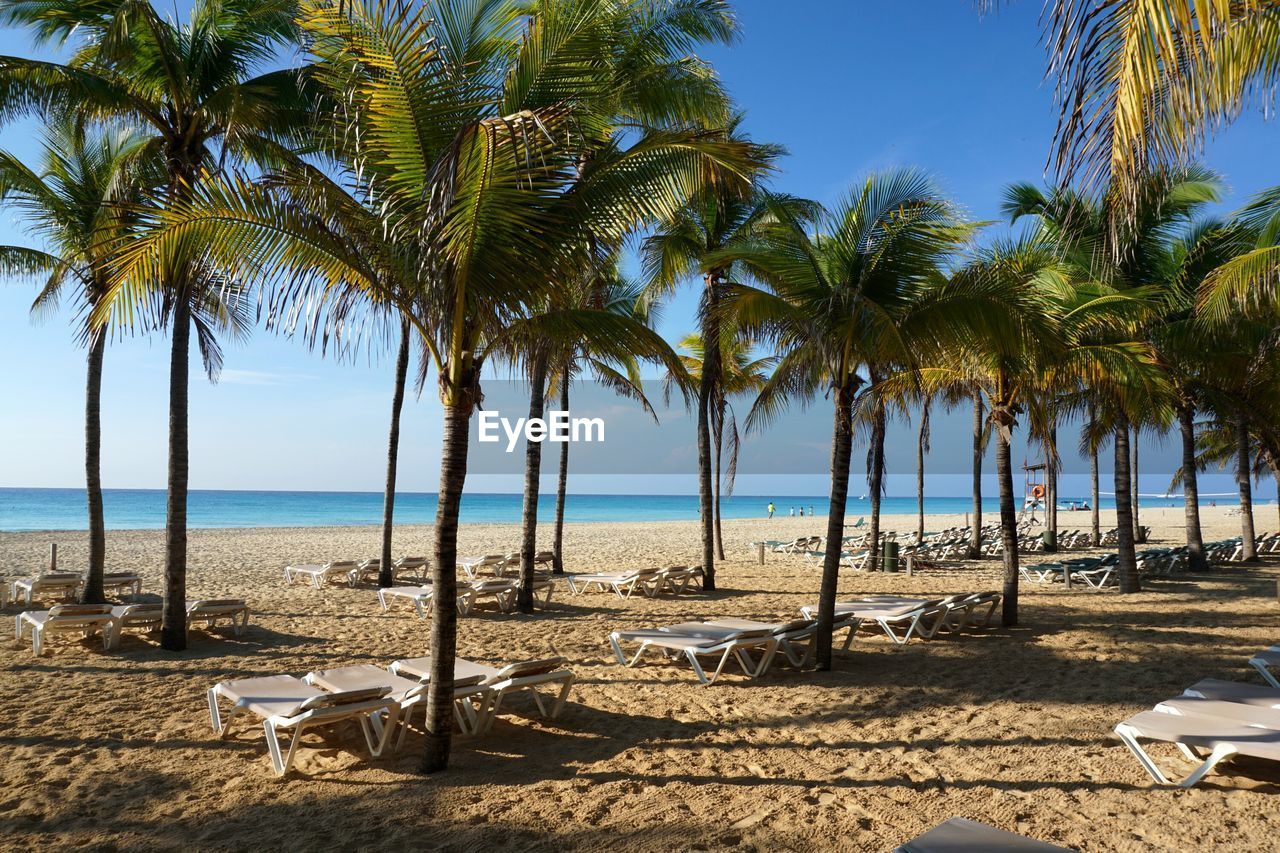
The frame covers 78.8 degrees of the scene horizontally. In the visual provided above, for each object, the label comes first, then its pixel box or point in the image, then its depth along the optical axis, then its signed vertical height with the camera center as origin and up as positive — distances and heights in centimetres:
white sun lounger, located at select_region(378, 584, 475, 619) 1052 -181
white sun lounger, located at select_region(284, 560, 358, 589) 1369 -186
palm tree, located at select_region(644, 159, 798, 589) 1285 +374
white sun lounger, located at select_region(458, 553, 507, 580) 1389 -178
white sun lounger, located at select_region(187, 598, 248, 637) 894 -169
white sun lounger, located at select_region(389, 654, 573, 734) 564 -157
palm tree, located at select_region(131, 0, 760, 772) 459 +177
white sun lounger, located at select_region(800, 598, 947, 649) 876 -168
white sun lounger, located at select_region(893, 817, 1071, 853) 310 -151
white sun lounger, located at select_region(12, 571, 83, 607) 1092 -176
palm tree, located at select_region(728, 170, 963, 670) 724 +181
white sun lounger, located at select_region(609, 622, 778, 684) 712 -164
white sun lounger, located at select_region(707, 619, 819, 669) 760 -162
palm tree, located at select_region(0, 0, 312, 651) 761 +379
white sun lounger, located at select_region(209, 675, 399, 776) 479 -157
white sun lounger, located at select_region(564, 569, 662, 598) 1287 -188
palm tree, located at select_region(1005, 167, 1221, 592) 1202 +353
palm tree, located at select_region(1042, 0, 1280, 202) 302 +162
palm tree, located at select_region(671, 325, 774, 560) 1644 +226
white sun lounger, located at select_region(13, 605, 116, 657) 798 -163
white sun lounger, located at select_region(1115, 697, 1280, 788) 433 -151
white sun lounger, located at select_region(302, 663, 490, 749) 535 -160
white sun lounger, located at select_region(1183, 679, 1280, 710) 536 -157
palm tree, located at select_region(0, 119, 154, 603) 1016 +331
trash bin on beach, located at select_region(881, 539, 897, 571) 1683 -189
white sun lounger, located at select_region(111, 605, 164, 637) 840 -164
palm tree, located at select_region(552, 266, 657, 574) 1231 +192
